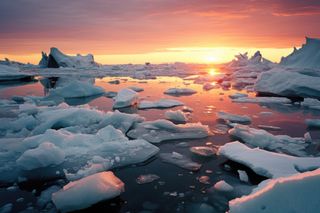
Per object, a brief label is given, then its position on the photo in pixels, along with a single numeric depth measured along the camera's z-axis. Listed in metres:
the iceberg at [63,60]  39.53
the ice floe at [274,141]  4.57
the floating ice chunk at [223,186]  3.19
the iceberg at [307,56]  17.67
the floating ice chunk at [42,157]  3.81
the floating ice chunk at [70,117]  6.23
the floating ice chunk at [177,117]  6.83
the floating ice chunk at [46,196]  2.95
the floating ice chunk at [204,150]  4.38
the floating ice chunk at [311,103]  8.98
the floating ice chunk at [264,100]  10.04
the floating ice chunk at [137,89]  13.36
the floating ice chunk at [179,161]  3.89
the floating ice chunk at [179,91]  12.70
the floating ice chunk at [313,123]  6.38
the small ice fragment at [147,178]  3.45
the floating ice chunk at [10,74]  19.31
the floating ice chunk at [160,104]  8.79
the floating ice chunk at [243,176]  3.45
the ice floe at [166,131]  5.33
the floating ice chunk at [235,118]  6.77
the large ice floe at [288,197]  1.87
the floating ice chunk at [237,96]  11.23
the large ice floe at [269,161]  3.39
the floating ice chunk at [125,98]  8.84
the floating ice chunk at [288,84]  10.52
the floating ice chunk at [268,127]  6.14
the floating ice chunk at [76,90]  11.66
